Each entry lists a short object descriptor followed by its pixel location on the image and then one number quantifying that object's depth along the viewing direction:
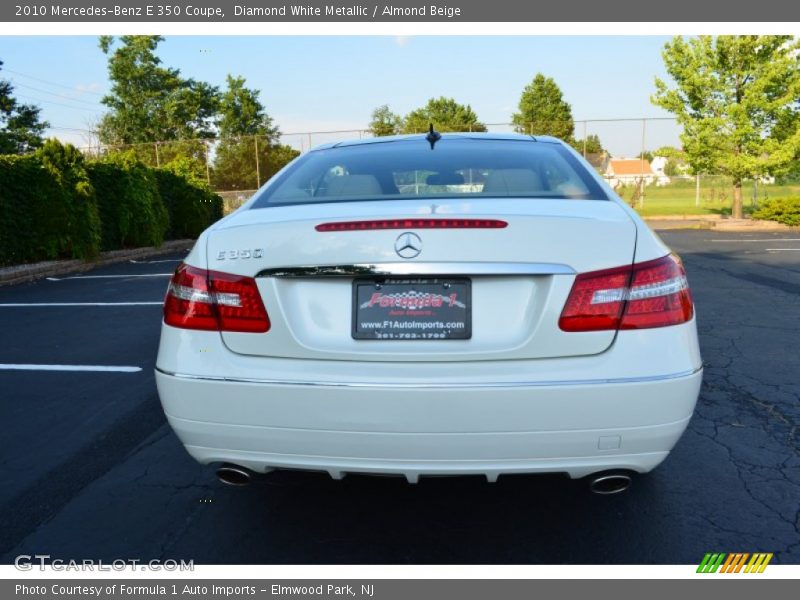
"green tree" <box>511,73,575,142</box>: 50.41
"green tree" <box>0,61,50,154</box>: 36.75
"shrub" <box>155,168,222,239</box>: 17.67
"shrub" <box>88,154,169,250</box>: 13.80
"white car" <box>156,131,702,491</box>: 2.01
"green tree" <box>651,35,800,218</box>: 21.20
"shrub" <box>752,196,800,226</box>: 19.95
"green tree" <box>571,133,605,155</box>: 29.16
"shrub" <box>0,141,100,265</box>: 10.97
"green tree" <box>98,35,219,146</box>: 60.19
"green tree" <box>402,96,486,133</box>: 50.69
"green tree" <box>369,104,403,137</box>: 50.16
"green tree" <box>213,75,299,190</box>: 33.25
